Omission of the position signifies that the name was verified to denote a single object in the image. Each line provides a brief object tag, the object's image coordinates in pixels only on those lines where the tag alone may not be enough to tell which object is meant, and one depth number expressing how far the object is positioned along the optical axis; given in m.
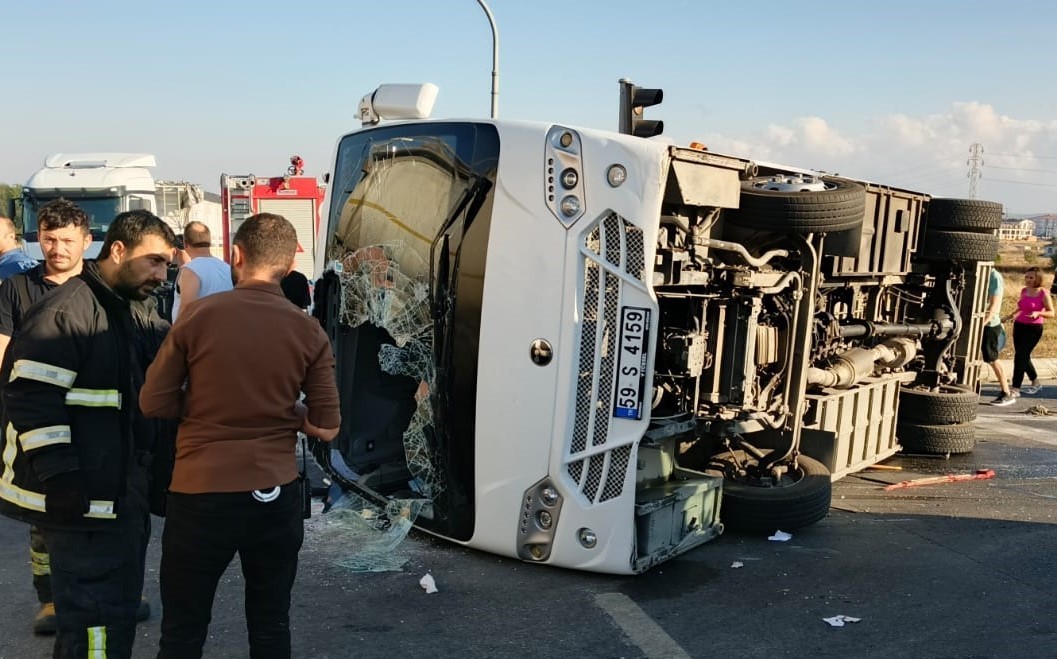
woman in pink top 10.89
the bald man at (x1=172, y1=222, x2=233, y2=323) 5.44
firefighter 2.96
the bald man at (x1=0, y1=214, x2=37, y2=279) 5.21
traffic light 5.99
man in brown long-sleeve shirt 2.78
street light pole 13.55
